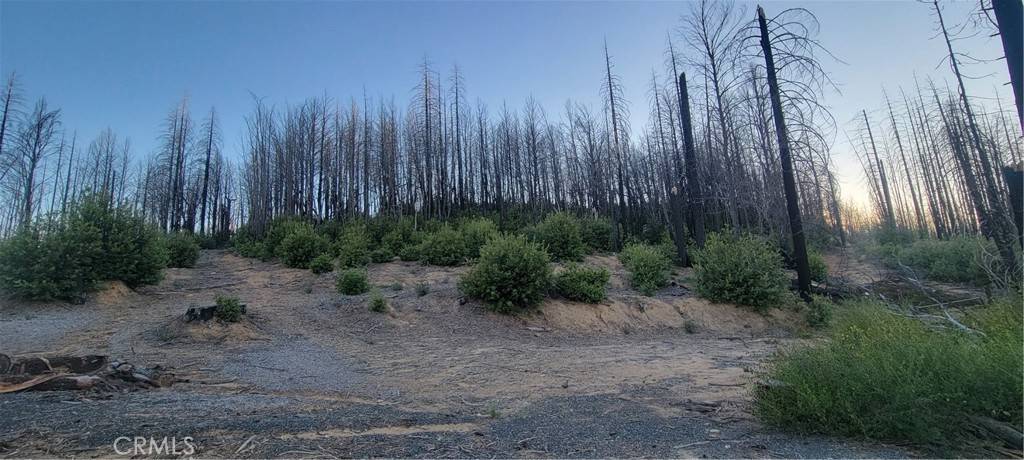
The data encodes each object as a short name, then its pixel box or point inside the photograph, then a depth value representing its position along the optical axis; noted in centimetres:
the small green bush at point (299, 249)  1725
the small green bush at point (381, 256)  1794
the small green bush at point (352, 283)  1261
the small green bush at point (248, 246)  2017
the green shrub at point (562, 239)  1803
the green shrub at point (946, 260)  1716
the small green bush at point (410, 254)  1811
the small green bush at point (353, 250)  1695
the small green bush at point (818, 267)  1619
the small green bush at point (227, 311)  948
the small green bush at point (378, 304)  1106
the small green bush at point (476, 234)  1738
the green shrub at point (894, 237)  2858
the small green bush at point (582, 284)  1240
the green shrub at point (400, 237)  1975
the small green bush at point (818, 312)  1220
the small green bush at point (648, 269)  1491
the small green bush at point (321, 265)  1599
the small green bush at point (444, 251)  1703
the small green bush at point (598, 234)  2167
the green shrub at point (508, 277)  1161
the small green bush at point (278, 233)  1974
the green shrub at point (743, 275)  1282
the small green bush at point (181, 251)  1839
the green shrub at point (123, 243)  1212
